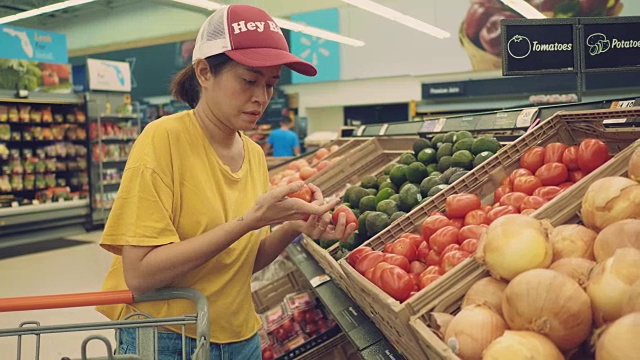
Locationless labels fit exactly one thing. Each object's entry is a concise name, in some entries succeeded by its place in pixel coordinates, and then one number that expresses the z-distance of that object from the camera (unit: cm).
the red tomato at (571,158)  217
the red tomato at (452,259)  173
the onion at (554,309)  110
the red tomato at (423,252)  205
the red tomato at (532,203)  194
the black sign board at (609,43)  280
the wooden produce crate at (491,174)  172
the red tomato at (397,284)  171
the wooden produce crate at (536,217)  123
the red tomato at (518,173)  225
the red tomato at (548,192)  202
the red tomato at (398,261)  197
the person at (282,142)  1075
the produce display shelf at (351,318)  186
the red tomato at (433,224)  209
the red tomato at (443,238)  195
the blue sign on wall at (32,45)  885
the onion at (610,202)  138
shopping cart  128
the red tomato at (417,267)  198
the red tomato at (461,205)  216
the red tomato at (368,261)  200
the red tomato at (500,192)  225
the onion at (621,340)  95
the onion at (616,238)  124
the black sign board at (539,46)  284
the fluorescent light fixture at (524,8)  932
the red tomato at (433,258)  196
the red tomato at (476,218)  206
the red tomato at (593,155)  207
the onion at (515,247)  131
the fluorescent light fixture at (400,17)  922
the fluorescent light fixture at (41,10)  1005
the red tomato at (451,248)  186
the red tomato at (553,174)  217
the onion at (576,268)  122
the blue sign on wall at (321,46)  1418
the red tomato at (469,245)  183
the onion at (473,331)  118
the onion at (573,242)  137
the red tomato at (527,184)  215
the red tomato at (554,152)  225
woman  139
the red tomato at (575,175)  213
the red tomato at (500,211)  198
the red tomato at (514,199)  204
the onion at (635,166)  153
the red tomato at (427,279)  175
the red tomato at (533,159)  230
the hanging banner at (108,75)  935
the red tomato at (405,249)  206
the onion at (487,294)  130
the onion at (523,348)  105
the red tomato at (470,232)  191
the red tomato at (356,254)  212
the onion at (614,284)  111
